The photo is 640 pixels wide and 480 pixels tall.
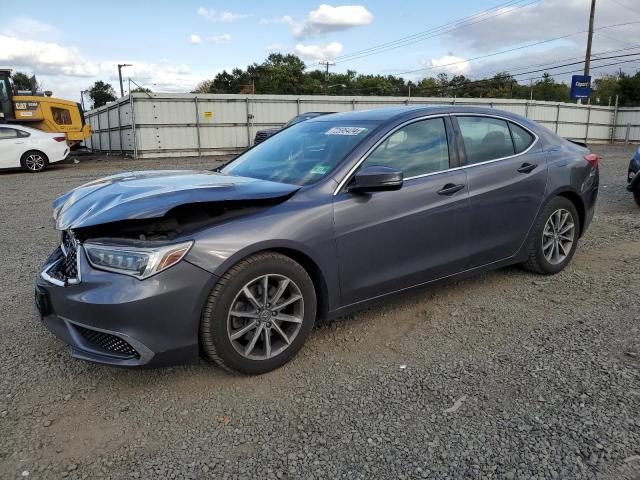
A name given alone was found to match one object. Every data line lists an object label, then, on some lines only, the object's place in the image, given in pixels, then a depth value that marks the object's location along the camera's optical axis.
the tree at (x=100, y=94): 82.34
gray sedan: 2.72
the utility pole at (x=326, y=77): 76.92
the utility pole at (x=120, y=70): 62.59
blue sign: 30.78
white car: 15.84
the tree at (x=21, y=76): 60.58
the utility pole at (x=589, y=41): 33.09
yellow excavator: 18.92
